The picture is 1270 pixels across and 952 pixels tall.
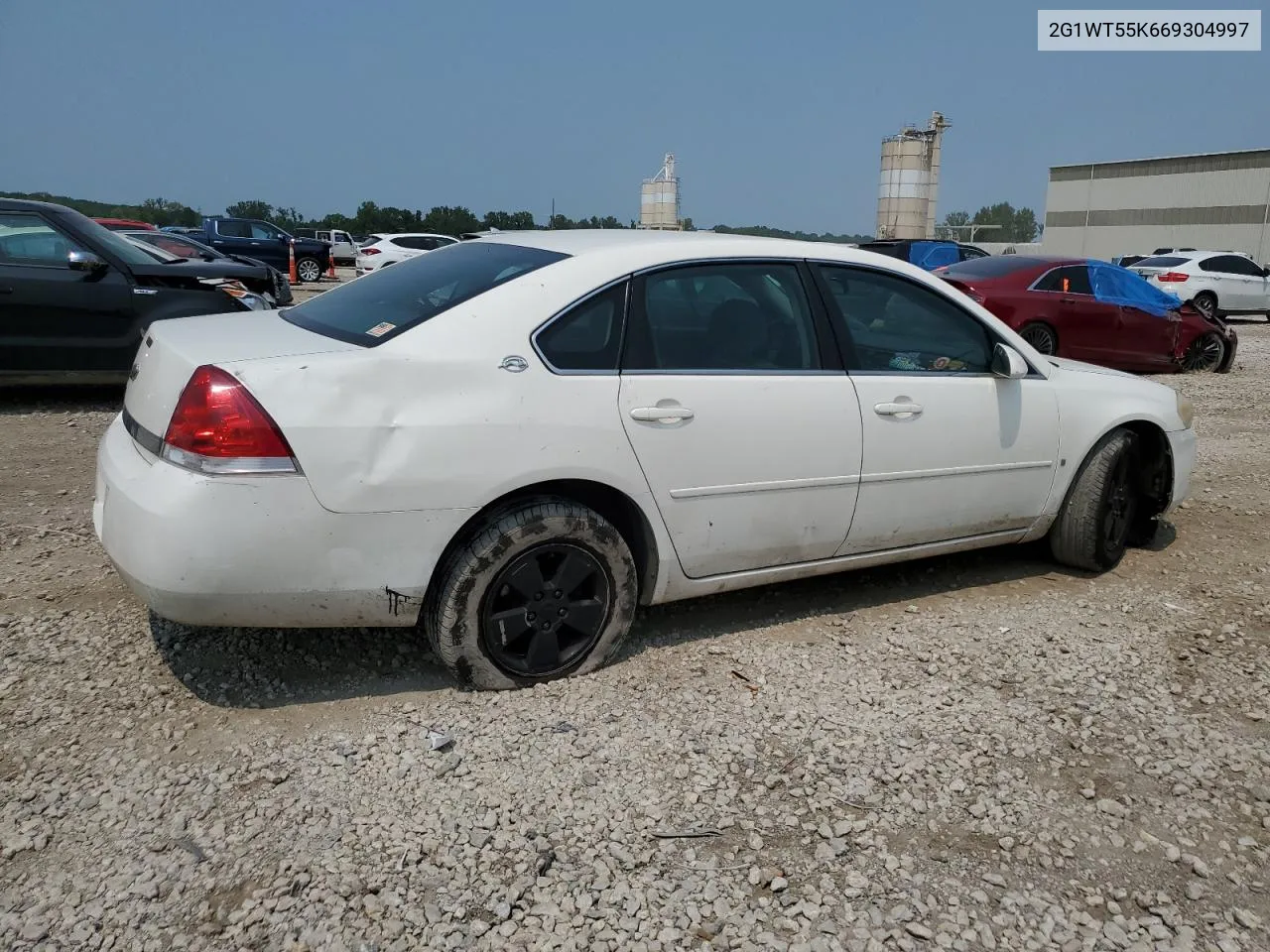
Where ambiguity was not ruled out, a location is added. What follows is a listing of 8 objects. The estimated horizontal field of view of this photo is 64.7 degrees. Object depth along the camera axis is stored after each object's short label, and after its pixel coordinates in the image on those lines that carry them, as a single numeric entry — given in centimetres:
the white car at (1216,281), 2075
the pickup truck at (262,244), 2717
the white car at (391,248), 2500
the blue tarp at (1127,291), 1162
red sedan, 1134
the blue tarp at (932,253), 1864
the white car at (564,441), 289
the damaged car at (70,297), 731
